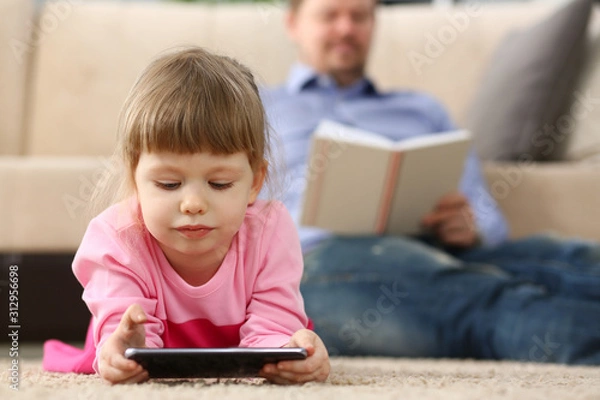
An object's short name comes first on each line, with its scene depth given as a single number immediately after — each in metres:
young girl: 1.89
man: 2.42
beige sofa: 3.63
